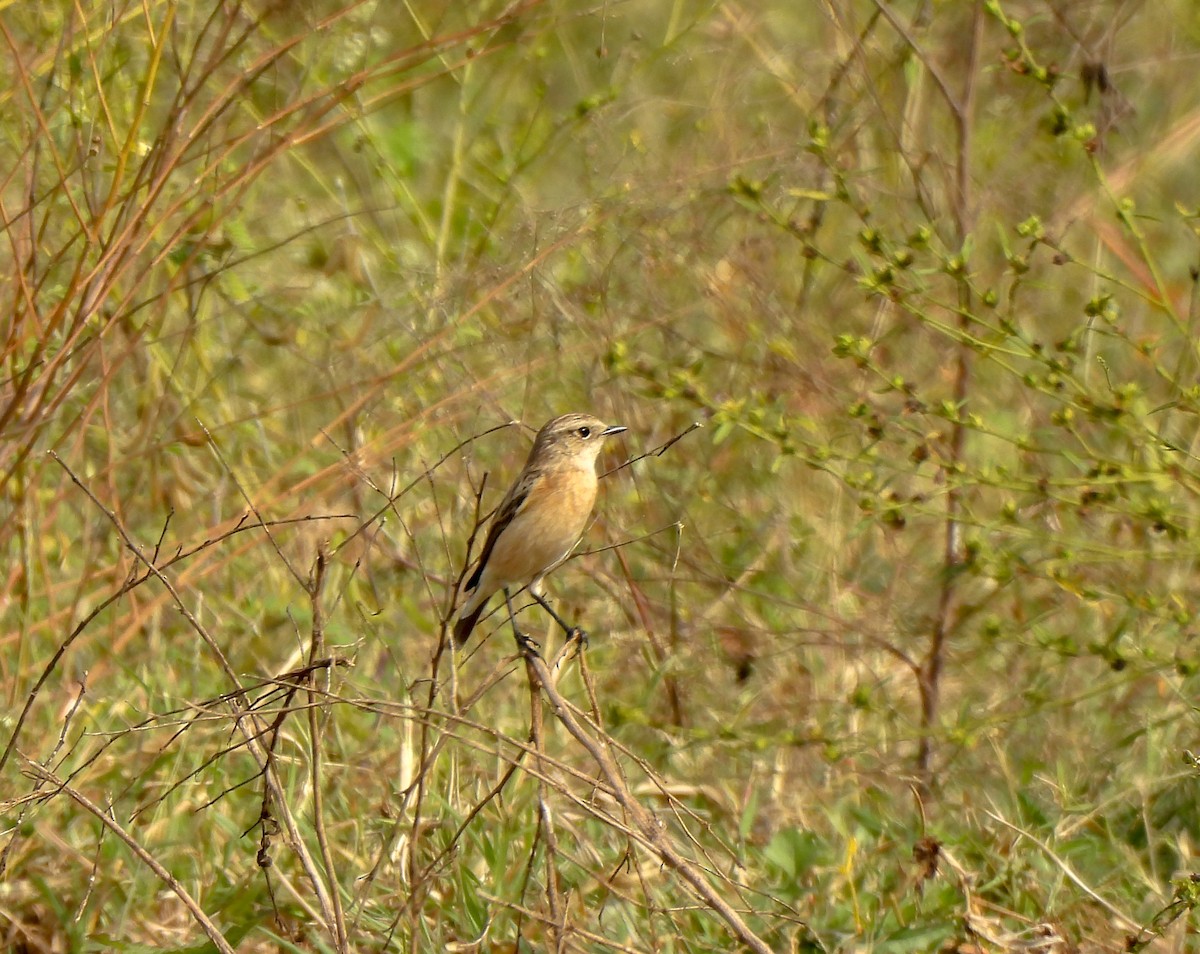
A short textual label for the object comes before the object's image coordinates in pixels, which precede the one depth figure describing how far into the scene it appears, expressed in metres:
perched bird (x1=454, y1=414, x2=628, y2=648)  10.95
